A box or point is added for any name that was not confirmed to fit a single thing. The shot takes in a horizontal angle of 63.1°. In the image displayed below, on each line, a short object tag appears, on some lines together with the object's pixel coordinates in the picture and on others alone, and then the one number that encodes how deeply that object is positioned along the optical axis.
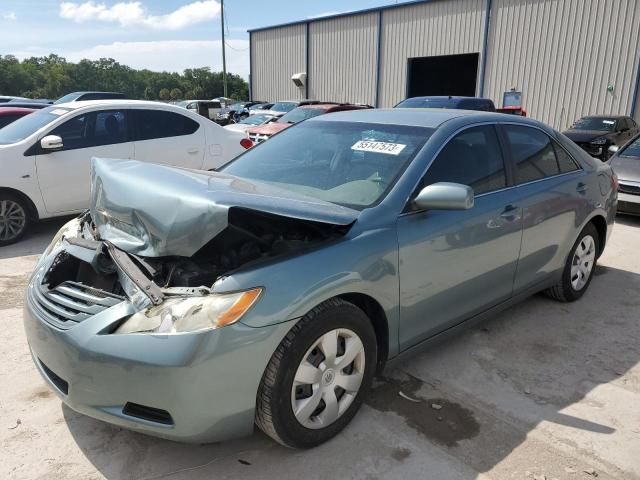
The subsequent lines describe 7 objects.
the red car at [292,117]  13.16
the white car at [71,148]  6.11
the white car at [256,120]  15.65
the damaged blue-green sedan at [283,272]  2.15
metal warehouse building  18.28
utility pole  35.32
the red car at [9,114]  8.78
